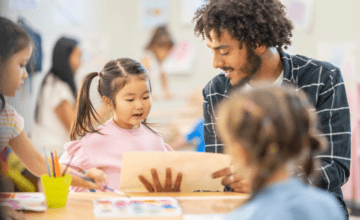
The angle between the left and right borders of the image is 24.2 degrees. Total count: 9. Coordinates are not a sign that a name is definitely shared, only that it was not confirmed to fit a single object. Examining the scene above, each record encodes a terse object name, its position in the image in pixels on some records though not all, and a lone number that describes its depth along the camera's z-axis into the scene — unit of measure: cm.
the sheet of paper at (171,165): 212
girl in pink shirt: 236
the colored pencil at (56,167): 199
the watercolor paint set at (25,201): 193
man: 224
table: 192
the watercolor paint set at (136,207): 193
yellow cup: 197
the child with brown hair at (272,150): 166
